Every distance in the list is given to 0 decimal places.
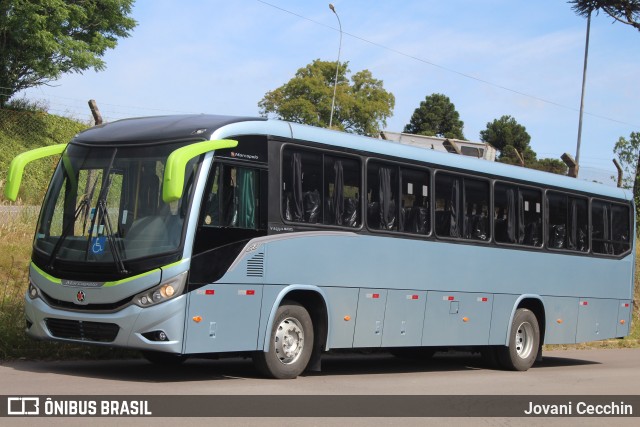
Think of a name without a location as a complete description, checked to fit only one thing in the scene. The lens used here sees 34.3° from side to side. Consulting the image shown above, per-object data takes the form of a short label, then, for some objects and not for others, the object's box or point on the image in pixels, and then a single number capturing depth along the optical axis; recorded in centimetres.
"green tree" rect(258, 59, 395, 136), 8712
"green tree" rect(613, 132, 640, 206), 4600
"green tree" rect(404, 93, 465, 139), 9388
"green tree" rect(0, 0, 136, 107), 3709
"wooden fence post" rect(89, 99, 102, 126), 1766
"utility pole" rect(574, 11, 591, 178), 4272
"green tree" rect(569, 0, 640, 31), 4450
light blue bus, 1166
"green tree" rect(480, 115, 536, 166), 8956
